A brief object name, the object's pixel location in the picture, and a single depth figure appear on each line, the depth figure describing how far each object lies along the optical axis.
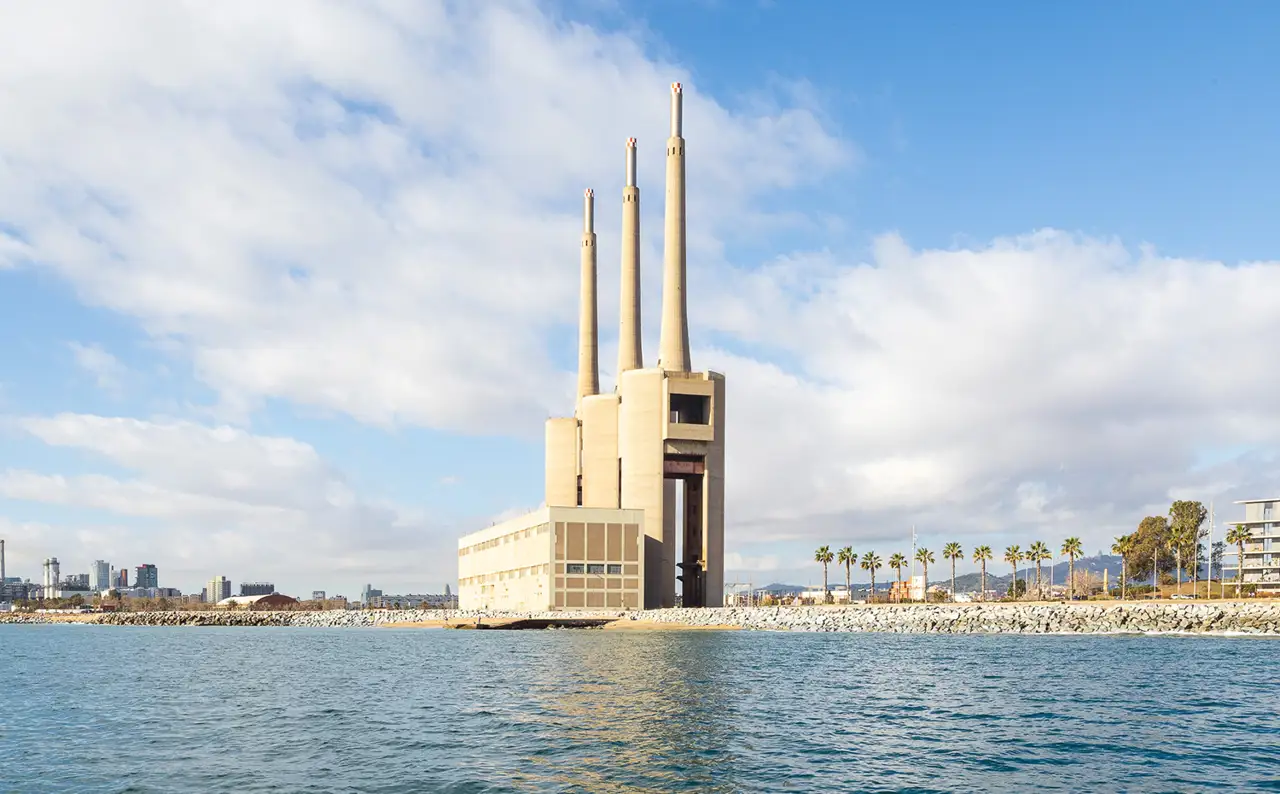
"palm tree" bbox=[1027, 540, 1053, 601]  165.88
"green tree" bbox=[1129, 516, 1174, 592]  193.38
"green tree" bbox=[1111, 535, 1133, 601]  178.88
